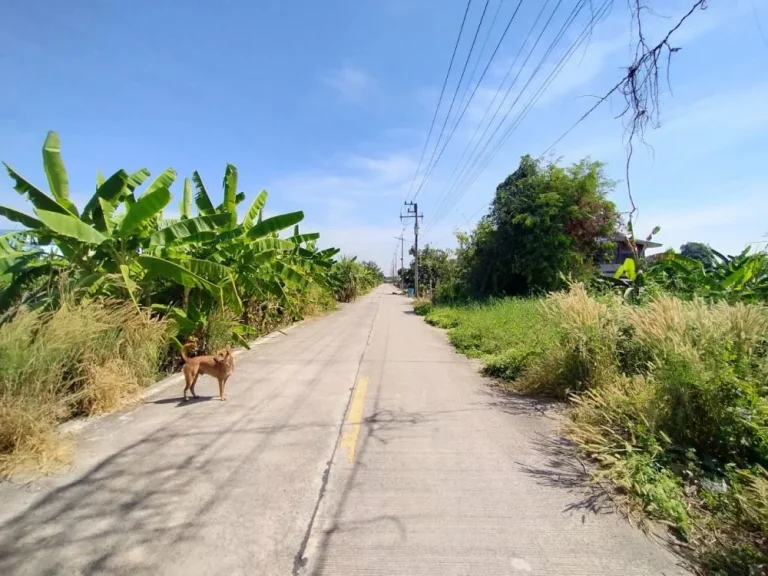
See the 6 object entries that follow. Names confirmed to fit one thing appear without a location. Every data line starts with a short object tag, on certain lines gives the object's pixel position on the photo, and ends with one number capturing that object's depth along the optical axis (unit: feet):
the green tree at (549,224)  70.95
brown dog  19.01
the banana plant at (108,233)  21.84
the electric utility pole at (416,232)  170.50
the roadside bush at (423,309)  92.35
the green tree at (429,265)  187.55
